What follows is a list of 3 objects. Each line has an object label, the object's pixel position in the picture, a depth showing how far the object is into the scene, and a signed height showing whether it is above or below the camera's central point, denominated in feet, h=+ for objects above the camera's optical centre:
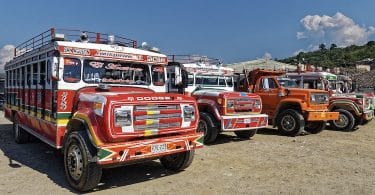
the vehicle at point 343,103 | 50.29 -2.13
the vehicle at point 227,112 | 34.91 -2.47
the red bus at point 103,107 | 19.97 -1.36
